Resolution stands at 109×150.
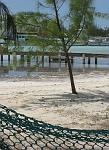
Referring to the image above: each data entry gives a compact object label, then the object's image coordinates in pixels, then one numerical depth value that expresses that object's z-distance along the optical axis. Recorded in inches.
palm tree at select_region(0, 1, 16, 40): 319.9
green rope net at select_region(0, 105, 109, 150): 184.7
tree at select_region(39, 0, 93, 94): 767.7
